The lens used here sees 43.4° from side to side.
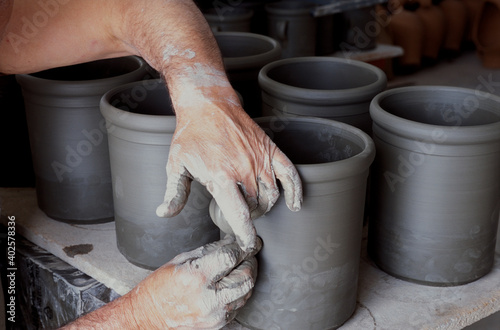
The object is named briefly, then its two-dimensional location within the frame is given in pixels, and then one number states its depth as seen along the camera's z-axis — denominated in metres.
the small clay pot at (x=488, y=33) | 4.72
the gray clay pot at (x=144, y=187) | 1.33
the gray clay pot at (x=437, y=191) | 1.29
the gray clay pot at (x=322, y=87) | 1.45
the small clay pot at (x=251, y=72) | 1.69
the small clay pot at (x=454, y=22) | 4.81
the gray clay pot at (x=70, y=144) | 1.54
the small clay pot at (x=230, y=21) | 2.92
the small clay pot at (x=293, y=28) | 3.19
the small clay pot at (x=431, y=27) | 4.61
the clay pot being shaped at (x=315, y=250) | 1.16
